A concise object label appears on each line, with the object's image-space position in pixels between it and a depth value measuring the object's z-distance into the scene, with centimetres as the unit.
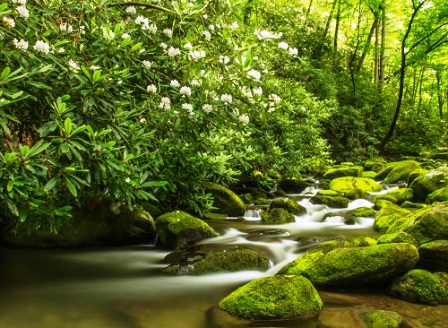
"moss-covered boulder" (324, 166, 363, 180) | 1391
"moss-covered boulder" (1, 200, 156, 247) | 702
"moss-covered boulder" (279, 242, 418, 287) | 489
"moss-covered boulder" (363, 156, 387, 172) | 1609
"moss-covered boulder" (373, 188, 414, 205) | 1016
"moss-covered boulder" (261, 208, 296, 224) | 887
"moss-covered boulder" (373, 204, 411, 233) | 784
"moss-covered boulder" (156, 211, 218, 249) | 684
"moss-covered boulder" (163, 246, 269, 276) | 573
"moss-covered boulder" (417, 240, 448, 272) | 515
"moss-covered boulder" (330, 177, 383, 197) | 1202
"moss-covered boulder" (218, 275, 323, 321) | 424
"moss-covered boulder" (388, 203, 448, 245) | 577
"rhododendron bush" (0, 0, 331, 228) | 329
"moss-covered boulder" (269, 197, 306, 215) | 954
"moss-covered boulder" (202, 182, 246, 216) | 934
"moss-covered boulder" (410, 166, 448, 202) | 966
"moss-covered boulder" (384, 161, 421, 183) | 1312
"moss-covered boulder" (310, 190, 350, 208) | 1050
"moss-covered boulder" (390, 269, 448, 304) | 466
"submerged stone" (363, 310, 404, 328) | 398
